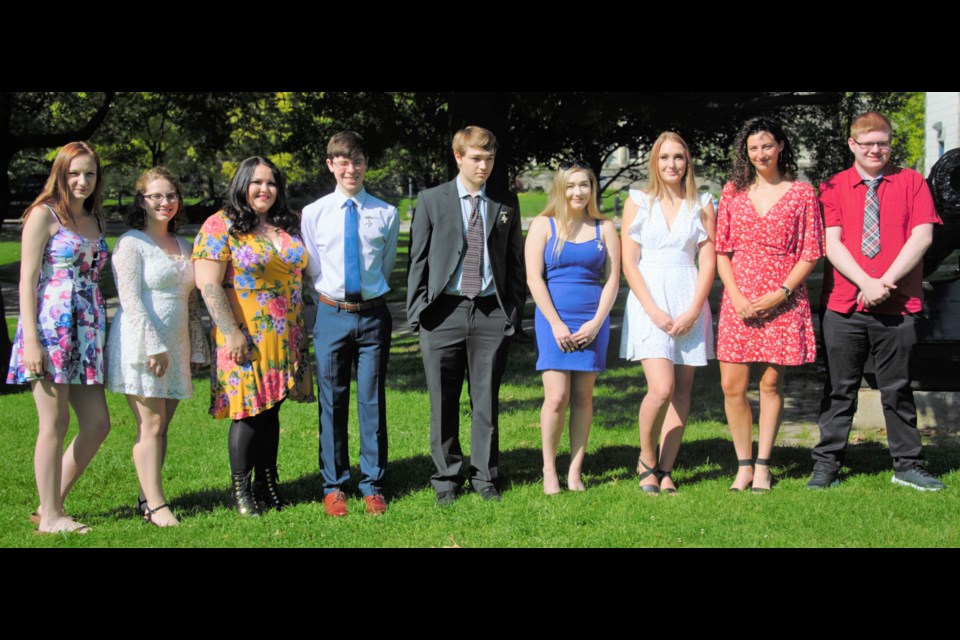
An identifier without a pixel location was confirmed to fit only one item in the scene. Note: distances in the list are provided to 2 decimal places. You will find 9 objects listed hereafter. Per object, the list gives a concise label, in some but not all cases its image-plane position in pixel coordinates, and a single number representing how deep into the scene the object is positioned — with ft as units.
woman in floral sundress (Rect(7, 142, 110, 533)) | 16.19
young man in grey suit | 18.39
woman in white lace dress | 16.84
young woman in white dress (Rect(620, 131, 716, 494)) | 18.48
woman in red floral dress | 18.30
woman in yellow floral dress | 17.15
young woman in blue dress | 18.56
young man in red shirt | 18.65
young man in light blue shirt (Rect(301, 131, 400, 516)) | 17.99
